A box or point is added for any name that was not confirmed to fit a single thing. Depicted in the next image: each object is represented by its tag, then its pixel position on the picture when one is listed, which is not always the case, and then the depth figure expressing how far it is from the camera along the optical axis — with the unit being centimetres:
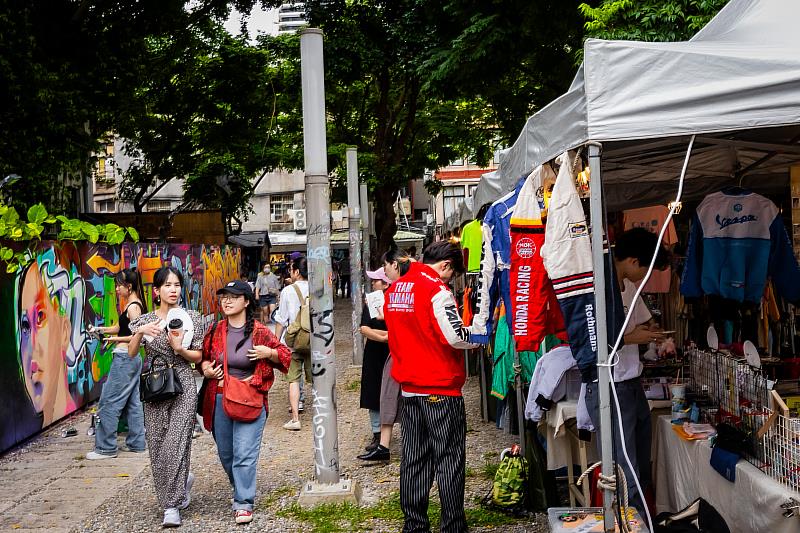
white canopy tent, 353
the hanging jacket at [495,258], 572
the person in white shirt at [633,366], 488
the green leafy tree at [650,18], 1147
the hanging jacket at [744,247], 597
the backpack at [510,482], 613
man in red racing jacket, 536
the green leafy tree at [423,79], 1484
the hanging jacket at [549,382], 563
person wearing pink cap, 804
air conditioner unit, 5003
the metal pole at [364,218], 2033
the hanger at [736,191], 612
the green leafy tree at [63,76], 1600
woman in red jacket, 627
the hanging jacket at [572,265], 418
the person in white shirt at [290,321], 1011
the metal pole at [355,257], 1509
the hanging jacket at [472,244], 912
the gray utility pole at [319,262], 689
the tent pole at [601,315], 380
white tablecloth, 404
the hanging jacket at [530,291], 465
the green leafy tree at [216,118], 2642
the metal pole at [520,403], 657
